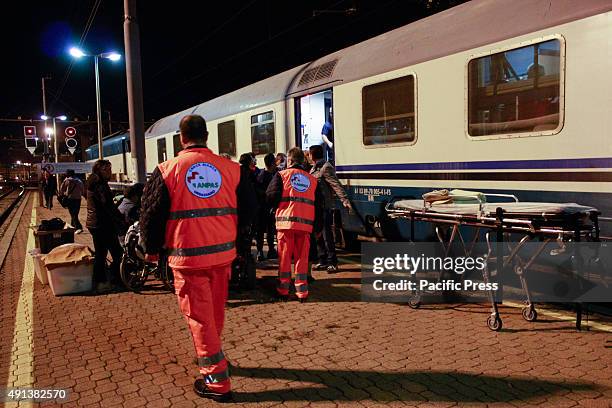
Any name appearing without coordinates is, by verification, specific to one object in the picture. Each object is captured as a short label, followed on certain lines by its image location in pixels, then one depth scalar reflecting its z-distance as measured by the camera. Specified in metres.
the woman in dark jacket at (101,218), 6.54
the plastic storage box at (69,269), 6.47
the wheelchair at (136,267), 6.59
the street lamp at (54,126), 30.01
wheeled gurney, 4.16
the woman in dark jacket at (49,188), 21.18
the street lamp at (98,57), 20.20
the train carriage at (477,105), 4.90
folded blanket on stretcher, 5.05
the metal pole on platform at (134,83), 9.69
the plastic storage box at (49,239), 7.53
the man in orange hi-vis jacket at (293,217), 5.99
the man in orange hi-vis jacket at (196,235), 3.56
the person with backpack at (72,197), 12.73
